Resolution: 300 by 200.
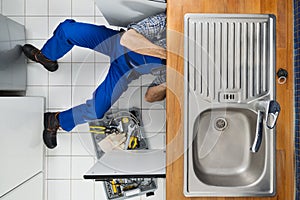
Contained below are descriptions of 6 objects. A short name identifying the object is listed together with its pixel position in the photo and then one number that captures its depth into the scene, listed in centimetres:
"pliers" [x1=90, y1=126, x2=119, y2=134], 241
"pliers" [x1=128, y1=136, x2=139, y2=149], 238
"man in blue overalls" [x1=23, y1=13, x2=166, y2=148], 175
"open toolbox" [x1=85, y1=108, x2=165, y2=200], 234
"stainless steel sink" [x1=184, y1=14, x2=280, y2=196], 150
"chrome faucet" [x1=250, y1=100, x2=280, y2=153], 139
